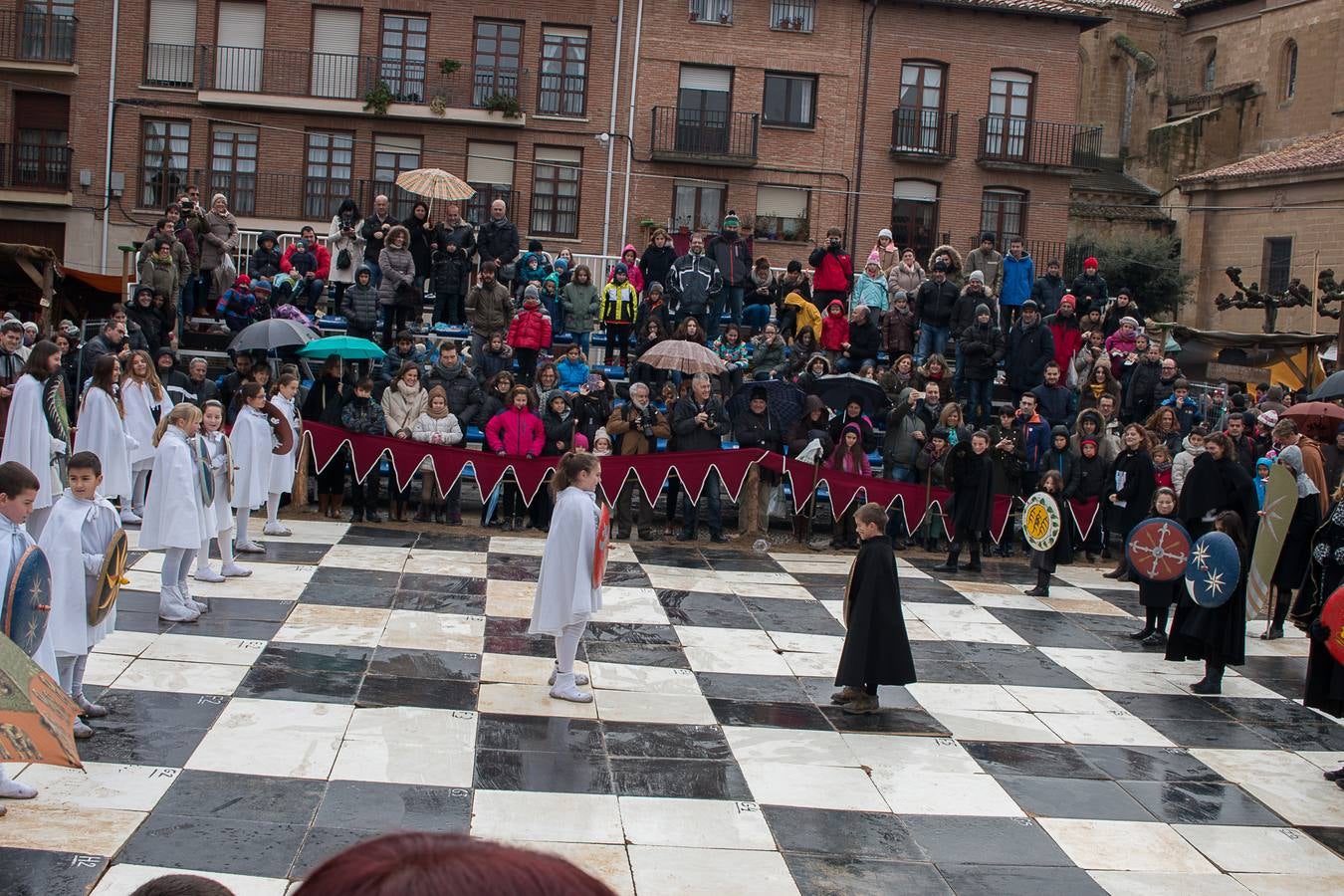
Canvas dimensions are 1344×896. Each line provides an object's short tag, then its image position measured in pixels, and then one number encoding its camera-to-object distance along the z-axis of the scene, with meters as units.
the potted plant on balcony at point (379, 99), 31.08
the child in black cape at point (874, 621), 9.90
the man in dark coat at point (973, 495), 15.59
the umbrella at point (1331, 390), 14.92
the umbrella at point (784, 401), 17.22
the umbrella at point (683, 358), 17.38
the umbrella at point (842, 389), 17.42
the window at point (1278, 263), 32.62
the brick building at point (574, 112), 31.19
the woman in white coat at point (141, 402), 14.55
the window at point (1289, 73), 38.44
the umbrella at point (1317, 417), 14.16
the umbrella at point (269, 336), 16.52
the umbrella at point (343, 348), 16.81
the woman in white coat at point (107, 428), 13.63
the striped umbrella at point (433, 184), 22.45
